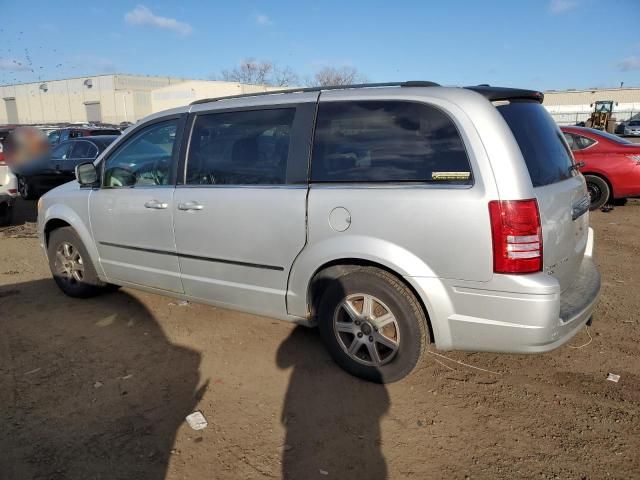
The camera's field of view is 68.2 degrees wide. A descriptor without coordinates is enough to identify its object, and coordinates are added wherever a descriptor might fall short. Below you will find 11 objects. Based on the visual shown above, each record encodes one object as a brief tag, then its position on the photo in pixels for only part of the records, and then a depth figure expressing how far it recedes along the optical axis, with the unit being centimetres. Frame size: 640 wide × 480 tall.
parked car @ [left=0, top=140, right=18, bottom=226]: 824
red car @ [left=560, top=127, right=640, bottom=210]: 867
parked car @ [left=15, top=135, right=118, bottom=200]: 1086
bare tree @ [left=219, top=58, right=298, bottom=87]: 6836
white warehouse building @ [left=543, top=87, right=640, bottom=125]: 5425
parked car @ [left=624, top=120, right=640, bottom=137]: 3554
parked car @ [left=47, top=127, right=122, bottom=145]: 1507
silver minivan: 264
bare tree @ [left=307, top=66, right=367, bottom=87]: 6794
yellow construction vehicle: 2969
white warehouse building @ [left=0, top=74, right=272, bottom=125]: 5028
